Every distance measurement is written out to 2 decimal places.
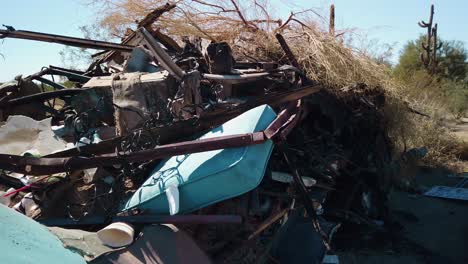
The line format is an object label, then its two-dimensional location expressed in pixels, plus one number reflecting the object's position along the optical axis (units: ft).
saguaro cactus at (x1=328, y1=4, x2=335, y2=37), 20.65
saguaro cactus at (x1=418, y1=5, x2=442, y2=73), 55.42
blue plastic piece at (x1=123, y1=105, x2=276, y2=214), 9.58
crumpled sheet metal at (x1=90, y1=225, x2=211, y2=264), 8.36
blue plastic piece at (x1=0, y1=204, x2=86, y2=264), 5.66
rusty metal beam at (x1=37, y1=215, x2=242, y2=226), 9.36
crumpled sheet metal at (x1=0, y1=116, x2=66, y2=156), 13.47
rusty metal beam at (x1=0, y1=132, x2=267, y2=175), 9.71
